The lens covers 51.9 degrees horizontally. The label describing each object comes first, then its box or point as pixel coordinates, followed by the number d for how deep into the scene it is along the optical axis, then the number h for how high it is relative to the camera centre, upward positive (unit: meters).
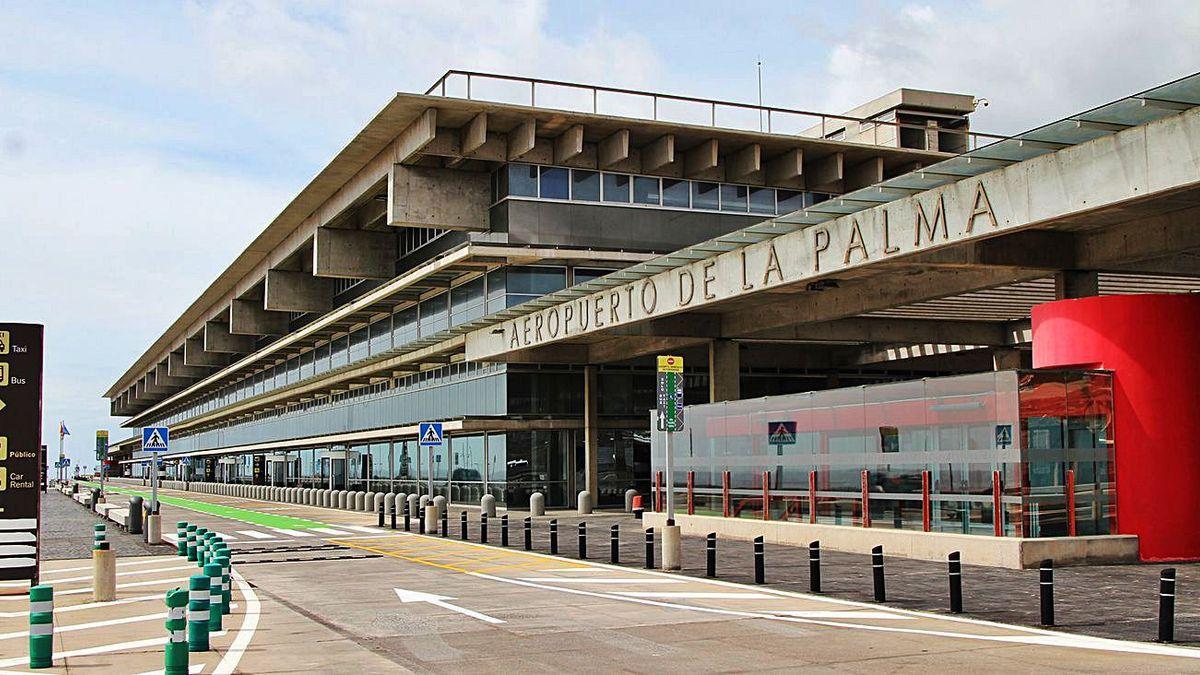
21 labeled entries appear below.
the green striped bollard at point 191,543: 24.79 -2.15
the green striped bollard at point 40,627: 11.98 -1.77
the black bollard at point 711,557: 21.20 -2.09
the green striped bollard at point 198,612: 12.53 -1.72
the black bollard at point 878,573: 17.06 -1.93
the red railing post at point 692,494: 32.47 -1.53
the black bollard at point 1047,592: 14.35 -1.89
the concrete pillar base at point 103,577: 18.36 -1.98
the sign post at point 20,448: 19.47 -0.05
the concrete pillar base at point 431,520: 36.12 -2.35
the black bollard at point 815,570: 18.55 -2.04
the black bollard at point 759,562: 19.75 -2.03
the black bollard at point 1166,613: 12.92 -1.93
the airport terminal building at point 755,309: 21.45 +3.60
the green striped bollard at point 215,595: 14.67 -1.87
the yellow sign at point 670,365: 26.08 +1.51
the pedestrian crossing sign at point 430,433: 37.12 +0.19
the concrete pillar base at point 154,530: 31.67 -2.23
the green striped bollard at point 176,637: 10.23 -1.64
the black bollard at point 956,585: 15.79 -1.96
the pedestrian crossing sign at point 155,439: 35.29 +0.12
